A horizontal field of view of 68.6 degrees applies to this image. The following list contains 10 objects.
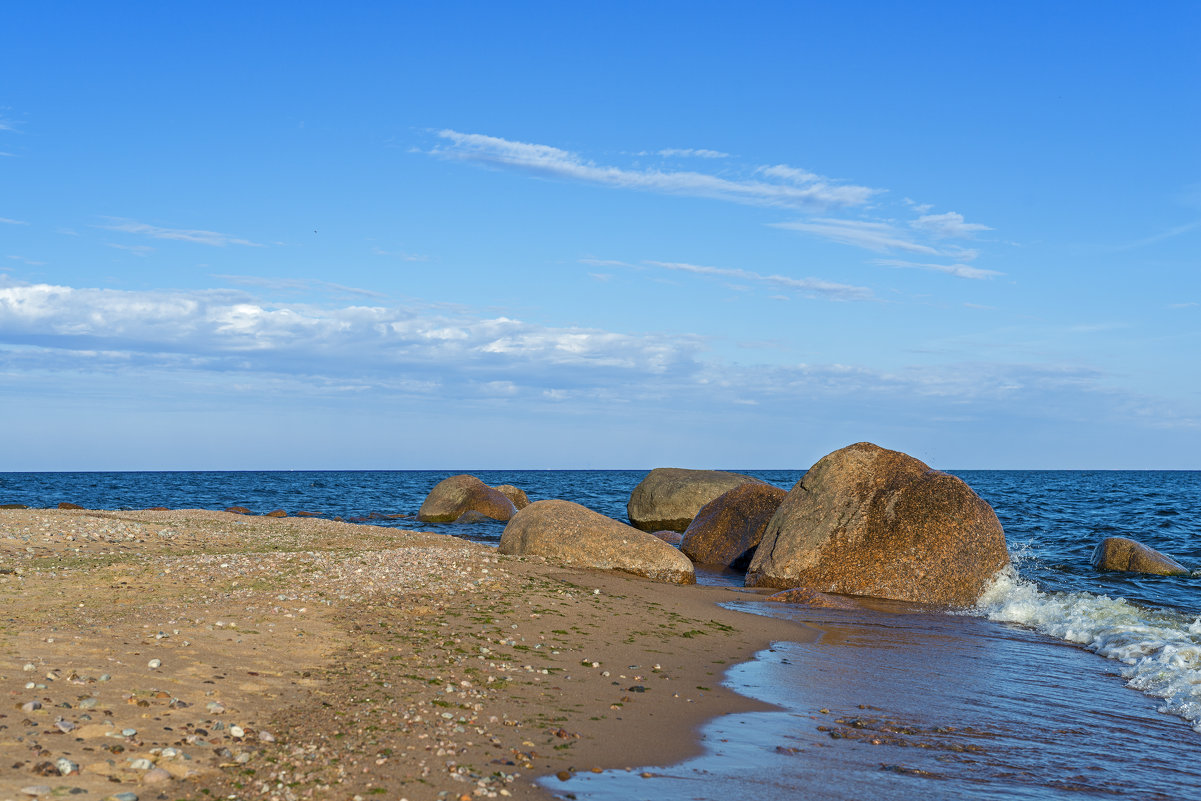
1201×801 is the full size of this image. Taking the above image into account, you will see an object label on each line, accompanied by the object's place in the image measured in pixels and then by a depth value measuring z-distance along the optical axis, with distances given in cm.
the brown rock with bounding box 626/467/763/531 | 2895
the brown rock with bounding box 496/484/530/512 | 3419
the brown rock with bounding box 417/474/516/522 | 3130
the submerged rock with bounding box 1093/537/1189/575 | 1920
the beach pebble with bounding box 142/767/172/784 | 471
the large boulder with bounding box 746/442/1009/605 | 1453
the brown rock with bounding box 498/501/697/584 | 1535
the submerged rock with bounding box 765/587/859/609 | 1361
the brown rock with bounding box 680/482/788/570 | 1947
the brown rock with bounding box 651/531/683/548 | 2281
